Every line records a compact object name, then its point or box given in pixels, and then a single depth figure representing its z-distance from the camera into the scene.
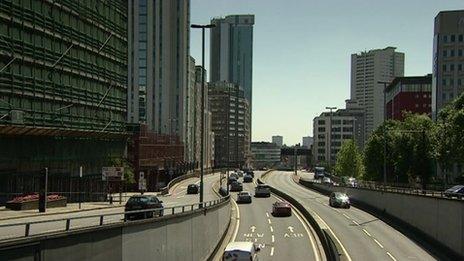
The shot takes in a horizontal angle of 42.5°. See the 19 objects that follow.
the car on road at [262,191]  80.62
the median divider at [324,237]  30.85
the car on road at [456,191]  39.62
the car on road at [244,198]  70.50
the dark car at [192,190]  82.50
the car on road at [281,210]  56.44
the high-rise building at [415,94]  178.75
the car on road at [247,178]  122.88
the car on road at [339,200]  62.94
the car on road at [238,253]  25.95
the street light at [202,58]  38.56
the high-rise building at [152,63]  175.00
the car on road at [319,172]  140.45
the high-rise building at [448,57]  141.88
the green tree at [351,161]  129.75
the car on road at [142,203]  31.23
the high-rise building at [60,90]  44.88
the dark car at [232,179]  99.38
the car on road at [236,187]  93.54
